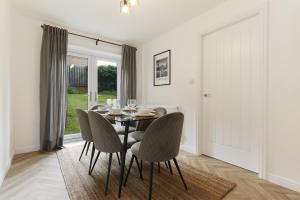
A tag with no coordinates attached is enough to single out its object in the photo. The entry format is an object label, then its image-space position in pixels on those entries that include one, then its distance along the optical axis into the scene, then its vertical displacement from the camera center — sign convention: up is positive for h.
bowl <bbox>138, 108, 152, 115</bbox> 2.05 -0.14
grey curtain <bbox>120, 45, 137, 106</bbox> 4.02 +0.62
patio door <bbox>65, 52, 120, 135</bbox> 3.68 +0.42
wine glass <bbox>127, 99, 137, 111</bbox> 2.43 -0.07
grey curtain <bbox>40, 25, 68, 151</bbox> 2.93 +0.23
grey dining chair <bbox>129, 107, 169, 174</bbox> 2.31 -0.45
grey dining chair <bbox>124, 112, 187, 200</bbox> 1.51 -0.38
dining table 1.68 -0.20
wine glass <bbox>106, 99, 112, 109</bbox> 2.32 -0.05
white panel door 2.16 +0.10
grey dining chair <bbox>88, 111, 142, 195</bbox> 1.64 -0.36
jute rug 1.65 -0.95
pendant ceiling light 1.74 +1.01
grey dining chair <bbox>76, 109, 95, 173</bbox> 2.16 -0.35
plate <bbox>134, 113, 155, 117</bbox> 1.93 -0.18
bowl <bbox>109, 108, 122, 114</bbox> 2.07 -0.14
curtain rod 3.40 +1.33
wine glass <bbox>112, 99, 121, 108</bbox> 2.29 -0.06
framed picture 3.51 +0.70
